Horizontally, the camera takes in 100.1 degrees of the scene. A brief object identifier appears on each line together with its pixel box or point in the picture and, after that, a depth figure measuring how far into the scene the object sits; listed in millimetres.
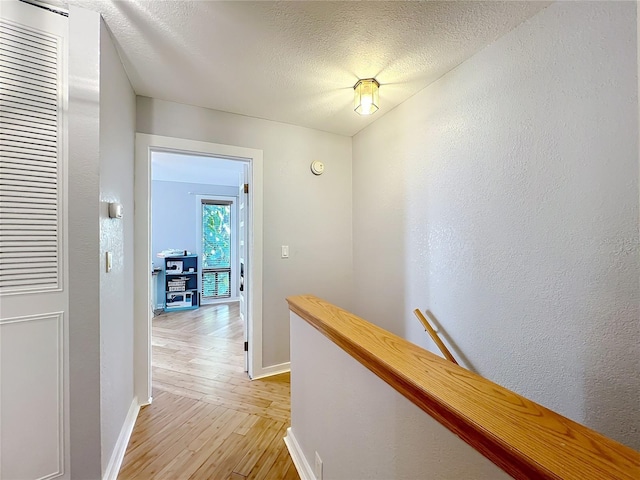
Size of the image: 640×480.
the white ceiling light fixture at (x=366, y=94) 1871
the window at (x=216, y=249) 5320
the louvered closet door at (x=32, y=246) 1148
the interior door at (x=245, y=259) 2570
